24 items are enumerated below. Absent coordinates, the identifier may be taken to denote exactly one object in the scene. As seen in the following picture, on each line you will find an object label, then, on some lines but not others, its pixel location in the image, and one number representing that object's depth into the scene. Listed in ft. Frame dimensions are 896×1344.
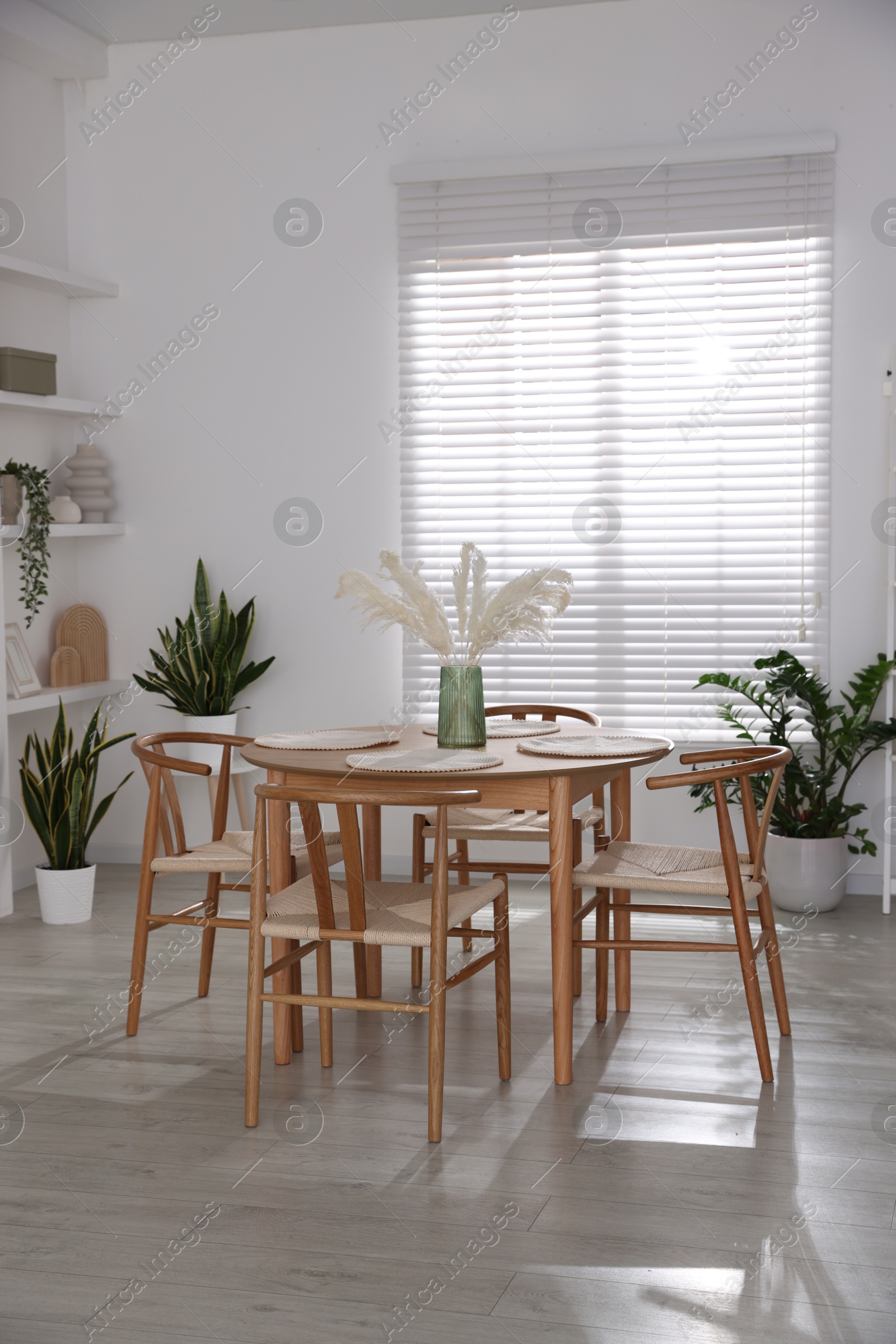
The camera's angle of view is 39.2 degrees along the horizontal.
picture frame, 16.17
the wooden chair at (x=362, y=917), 8.75
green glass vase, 11.06
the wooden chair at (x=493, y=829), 11.91
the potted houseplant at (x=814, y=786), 15.02
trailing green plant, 15.99
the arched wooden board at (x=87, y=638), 17.70
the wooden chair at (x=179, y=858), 10.90
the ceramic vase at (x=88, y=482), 17.53
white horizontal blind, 15.93
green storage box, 15.57
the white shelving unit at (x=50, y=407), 15.43
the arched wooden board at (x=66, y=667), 17.38
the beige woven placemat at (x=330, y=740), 11.08
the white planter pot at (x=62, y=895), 15.07
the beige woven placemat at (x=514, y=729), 11.84
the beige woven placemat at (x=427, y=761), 9.79
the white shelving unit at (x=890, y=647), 15.06
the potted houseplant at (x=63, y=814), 15.11
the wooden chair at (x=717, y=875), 9.86
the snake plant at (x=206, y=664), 16.83
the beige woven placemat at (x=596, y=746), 10.49
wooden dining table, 9.68
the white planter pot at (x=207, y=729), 16.52
